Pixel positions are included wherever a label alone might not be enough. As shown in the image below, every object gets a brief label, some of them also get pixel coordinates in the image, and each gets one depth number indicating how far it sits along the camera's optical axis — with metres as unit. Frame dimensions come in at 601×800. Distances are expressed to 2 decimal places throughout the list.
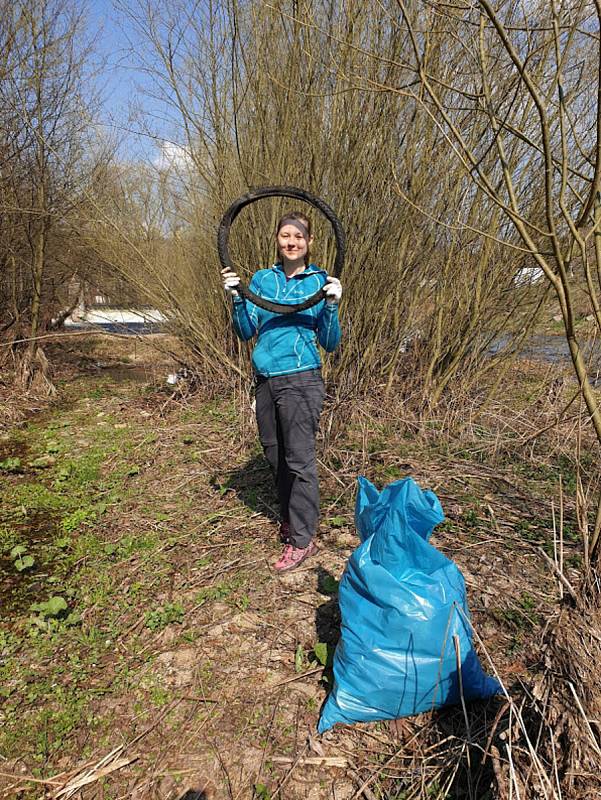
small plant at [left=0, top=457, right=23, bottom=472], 4.41
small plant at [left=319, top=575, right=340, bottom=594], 2.55
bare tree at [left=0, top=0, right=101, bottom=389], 6.26
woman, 2.58
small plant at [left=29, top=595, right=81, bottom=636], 2.41
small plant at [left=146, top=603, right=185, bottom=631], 2.39
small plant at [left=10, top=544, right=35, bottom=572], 2.89
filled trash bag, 1.63
